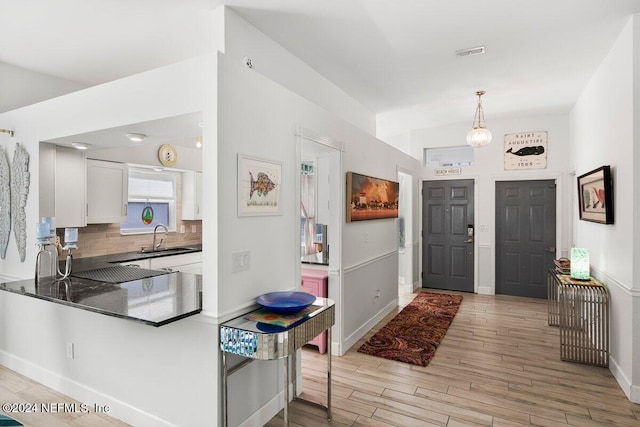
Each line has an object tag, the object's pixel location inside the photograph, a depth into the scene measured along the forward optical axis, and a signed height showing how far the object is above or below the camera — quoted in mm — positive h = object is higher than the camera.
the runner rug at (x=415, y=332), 3657 -1364
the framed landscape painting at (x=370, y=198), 3799 +212
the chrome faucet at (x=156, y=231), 4822 -219
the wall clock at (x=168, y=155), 4707 +812
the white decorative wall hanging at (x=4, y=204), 3367 +121
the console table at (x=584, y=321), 3311 -996
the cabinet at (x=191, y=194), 5227 +313
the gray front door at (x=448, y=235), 6379 -351
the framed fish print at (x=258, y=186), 2250 +195
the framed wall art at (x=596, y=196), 3213 +186
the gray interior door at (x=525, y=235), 5863 -342
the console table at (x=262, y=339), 1968 -694
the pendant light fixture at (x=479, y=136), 4711 +1023
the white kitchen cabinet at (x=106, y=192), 3972 +282
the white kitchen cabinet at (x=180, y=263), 4387 -584
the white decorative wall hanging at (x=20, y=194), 3227 +206
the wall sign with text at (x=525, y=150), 5840 +1053
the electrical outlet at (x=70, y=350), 2799 -1027
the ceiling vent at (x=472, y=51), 3447 +1574
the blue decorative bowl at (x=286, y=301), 2262 -557
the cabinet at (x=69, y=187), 3447 +292
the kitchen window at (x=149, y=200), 4758 +216
